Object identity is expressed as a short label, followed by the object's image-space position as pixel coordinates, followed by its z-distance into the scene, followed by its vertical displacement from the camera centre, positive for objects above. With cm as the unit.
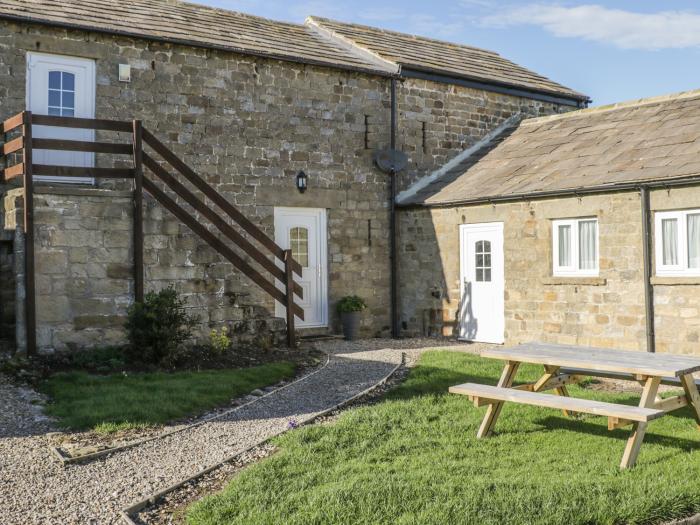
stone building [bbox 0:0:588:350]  1021 +245
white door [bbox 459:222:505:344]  1317 -30
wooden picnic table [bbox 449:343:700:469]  563 -105
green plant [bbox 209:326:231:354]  1084 -105
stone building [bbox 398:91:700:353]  1077 +50
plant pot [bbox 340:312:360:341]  1416 -104
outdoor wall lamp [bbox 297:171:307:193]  1391 +159
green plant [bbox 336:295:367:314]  1414 -69
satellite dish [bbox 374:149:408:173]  1487 +211
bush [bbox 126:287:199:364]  984 -76
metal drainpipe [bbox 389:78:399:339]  1502 +43
